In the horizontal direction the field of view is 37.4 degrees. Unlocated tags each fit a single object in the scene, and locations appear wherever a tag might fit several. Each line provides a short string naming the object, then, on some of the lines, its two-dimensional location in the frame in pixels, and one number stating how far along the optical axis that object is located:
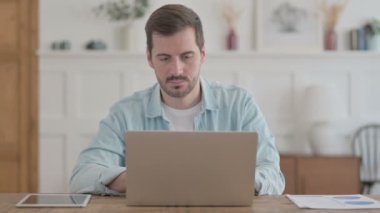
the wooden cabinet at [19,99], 4.68
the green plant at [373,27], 4.61
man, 1.93
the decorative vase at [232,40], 4.64
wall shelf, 4.60
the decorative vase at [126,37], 4.59
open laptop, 1.46
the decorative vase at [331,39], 4.62
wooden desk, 1.48
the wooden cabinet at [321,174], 4.16
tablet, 1.54
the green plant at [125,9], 4.58
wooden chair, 4.55
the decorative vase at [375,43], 4.61
